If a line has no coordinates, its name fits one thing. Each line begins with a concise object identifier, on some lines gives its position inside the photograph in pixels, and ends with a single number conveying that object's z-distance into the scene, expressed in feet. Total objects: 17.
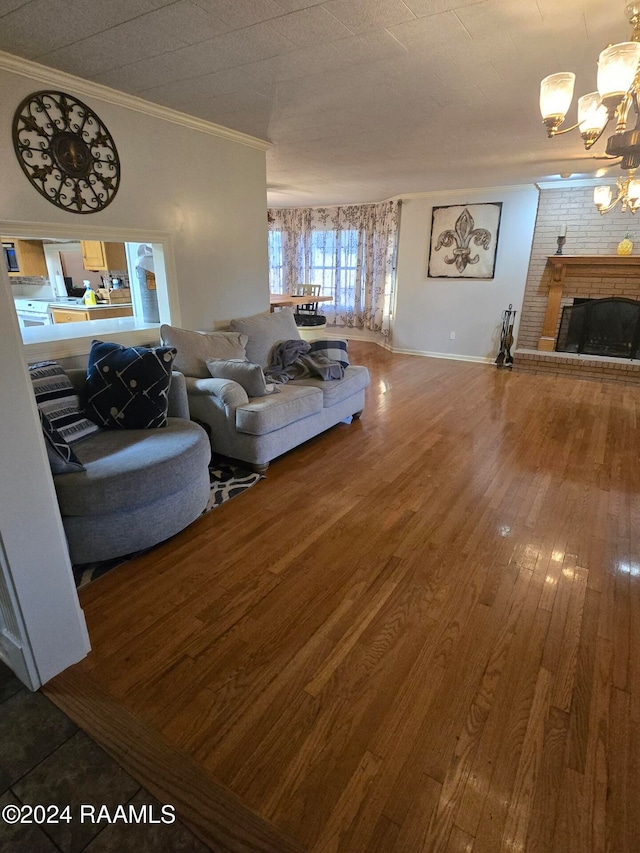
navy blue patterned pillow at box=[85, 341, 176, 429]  8.09
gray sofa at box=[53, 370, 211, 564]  6.33
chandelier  5.24
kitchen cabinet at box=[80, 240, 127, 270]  15.96
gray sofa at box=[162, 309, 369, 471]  9.65
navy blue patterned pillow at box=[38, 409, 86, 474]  6.25
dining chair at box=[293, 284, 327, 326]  19.75
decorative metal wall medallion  7.84
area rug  7.00
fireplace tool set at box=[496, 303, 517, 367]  20.58
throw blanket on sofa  11.98
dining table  17.23
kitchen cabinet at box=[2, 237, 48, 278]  17.39
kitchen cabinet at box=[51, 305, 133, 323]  14.46
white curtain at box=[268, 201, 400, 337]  24.79
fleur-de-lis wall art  20.16
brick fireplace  17.85
